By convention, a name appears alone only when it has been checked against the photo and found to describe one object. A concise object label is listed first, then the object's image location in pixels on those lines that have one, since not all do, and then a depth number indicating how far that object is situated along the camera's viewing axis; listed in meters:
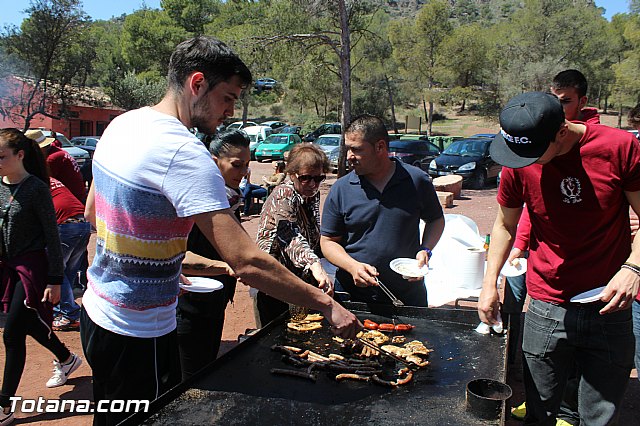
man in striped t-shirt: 1.68
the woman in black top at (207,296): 2.98
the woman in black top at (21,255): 3.51
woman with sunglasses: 3.36
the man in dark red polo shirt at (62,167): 5.61
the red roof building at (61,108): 21.11
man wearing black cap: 2.20
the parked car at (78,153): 16.84
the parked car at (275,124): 35.30
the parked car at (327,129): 30.02
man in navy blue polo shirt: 3.47
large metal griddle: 1.99
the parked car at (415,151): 20.77
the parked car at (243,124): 32.83
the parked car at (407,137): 28.51
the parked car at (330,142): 22.56
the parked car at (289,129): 31.91
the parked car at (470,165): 18.27
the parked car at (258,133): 28.91
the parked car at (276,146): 26.09
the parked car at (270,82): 35.57
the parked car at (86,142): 20.92
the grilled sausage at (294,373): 2.33
